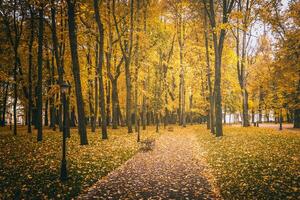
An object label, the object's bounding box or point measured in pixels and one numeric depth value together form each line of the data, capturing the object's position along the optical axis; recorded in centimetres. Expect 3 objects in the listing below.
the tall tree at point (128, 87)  2828
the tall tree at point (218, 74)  2204
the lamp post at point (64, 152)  995
